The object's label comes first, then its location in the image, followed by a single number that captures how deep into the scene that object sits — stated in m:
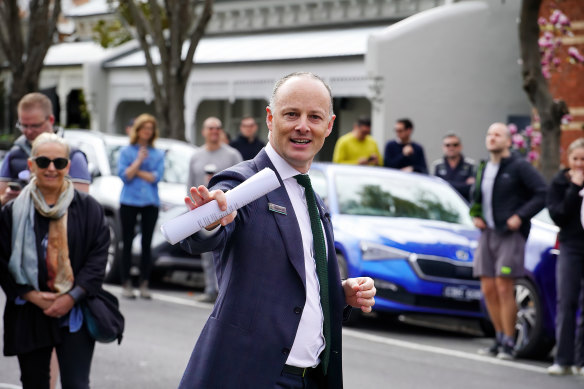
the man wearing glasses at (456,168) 14.92
